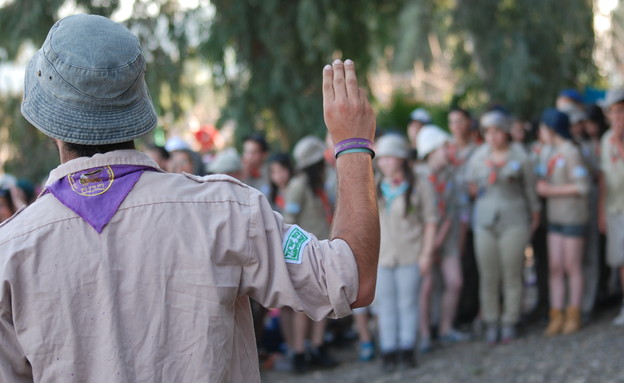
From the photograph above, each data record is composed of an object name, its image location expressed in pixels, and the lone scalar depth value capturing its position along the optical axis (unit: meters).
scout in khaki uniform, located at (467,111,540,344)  7.20
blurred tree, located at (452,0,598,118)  8.99
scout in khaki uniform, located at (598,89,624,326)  7.14
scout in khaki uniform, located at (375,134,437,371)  6.82
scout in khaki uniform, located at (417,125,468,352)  7.52
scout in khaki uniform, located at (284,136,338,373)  7.20
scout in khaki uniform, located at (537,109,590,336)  7.16
